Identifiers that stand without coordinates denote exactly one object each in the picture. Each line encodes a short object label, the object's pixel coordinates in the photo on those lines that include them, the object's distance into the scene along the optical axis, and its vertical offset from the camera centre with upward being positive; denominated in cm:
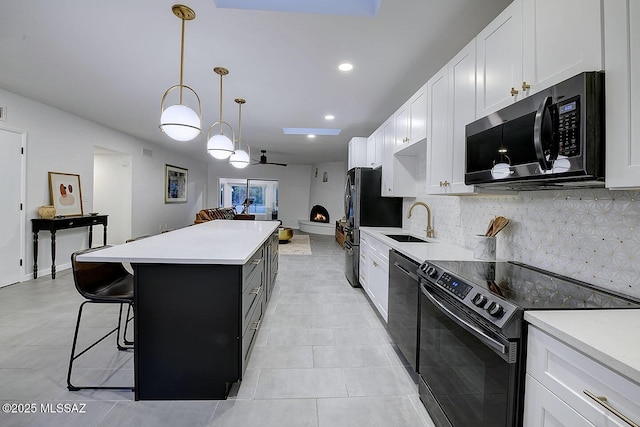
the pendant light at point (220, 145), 306 +73
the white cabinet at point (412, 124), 257 +90
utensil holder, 190 -21
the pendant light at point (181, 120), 211 +70
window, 1161 +69
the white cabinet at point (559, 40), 105 +74
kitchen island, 169 -69
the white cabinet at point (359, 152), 475 +105
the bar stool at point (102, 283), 173 -52
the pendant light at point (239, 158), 395 +76
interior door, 366 +0
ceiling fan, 841 +166
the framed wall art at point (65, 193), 436 +26
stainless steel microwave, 103 +33
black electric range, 102 -48
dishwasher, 187 -66
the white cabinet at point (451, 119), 187 +70
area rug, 650 -86
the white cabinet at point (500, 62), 144 +86
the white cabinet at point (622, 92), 92 +43
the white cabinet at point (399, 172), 333 +51
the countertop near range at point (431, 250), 194 -27
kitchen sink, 288 -24
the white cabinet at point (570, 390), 70 -48
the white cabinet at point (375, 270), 266 -61
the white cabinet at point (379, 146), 378 +95
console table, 402 -26
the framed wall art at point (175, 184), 796 +81
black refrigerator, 392 +9
